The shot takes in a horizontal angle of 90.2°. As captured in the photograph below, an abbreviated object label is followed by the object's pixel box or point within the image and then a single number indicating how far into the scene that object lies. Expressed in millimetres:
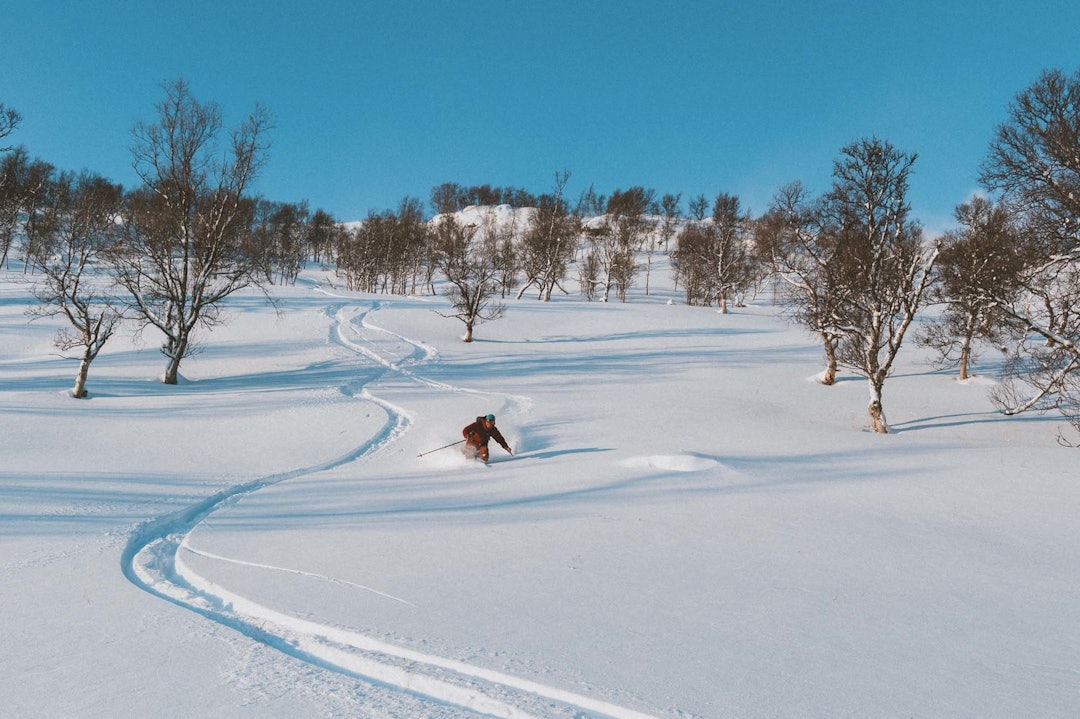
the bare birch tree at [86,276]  16438
